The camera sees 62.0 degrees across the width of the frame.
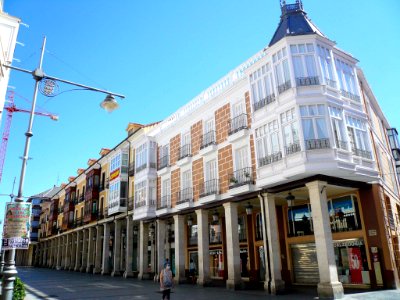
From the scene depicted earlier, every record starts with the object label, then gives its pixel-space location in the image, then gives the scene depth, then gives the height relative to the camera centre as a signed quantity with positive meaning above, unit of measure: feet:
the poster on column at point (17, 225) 29.14 +2.92
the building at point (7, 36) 57.00 +37.67
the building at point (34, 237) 284.82 +17.90
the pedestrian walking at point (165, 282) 43.14 -3.38
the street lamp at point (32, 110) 27.35 +14.32
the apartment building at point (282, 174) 54.03 +14.54
